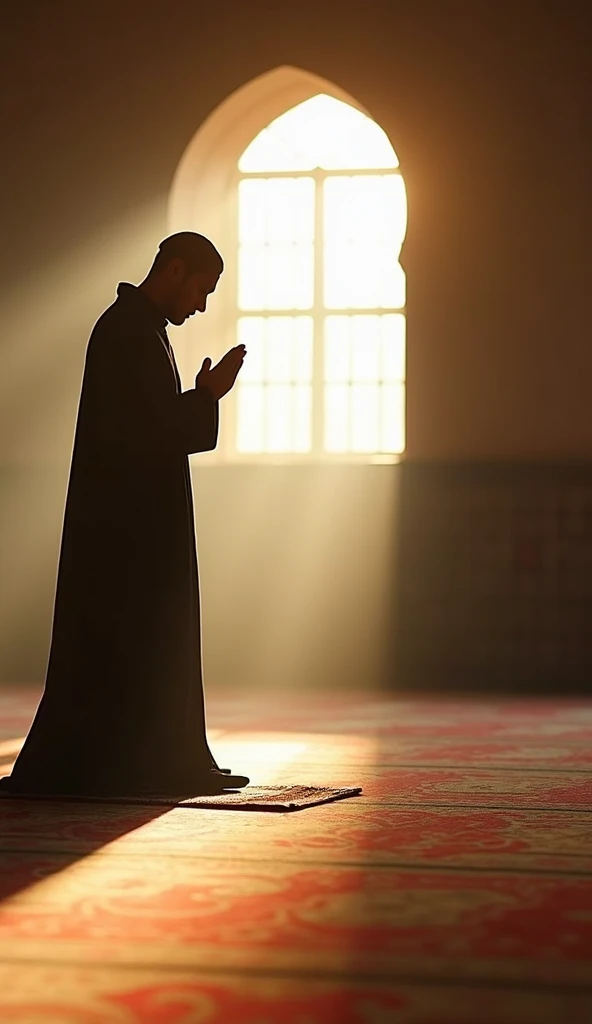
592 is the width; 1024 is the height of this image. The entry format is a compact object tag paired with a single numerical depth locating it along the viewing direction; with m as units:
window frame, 9.97
